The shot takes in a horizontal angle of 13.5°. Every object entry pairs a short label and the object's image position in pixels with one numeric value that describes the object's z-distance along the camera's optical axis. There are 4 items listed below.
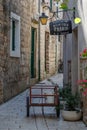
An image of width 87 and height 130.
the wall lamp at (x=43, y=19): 15.03
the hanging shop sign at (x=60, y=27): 9.48
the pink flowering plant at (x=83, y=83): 5.94
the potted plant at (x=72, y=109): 7.53
